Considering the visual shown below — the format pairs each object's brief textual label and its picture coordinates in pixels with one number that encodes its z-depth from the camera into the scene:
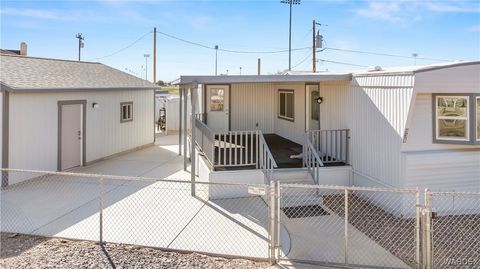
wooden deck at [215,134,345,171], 8.51
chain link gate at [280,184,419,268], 5.08
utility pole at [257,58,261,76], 33.97
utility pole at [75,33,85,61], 42.34
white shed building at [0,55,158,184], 8.97
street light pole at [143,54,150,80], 49.11
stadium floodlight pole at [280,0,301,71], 28.05
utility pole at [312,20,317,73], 24.47
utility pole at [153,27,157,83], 28.69
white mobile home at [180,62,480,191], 6.90
